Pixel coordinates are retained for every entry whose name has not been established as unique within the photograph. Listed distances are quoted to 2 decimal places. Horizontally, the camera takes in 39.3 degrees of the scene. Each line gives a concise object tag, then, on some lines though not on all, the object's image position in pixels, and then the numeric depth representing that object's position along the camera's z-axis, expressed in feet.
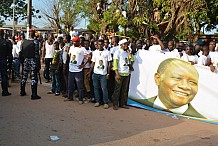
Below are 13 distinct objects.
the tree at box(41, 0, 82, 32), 102.91
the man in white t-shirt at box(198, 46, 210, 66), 22.62
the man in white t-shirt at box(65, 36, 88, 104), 24.67
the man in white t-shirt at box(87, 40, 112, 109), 23.95
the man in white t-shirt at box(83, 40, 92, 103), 25.57
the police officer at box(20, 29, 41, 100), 25.71
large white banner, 21.33
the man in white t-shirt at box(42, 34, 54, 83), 33.14
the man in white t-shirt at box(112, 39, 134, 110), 23.52
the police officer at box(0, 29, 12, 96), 26.76
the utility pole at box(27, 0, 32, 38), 48.37
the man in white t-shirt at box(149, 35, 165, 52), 25.11
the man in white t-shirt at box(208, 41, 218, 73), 21.25
